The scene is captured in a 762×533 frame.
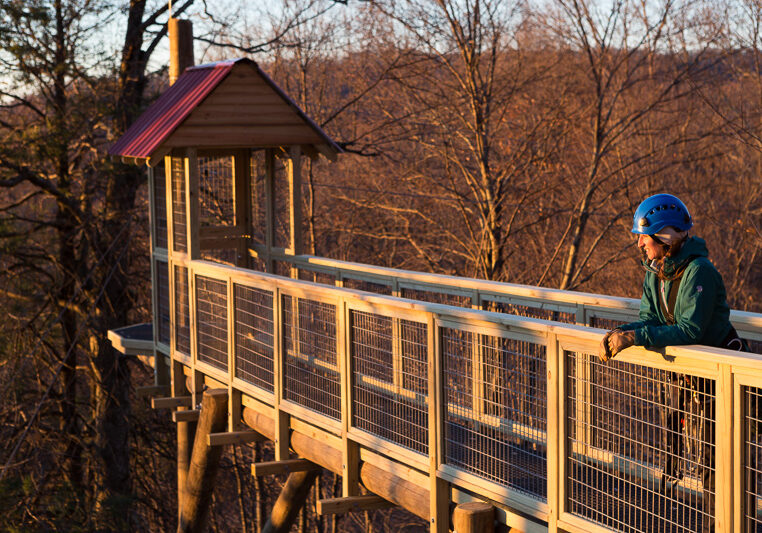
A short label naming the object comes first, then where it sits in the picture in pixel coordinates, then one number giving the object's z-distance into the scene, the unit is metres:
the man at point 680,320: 4.33
